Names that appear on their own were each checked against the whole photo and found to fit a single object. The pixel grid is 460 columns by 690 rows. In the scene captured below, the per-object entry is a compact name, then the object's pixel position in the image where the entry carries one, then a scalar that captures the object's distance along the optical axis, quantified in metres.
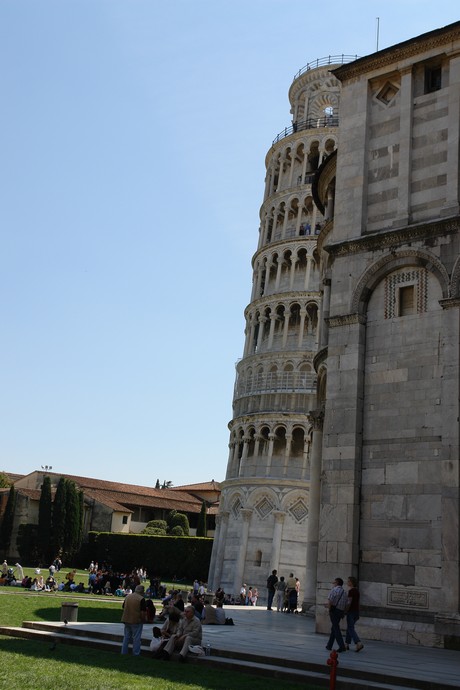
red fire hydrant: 10.30
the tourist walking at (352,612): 16.11
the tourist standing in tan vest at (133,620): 14.83
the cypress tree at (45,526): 71.75
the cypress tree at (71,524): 72.75
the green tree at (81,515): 74.25
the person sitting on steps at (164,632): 14.85
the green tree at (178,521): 86.75
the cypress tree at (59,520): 71.94
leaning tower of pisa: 58.03
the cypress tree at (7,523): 75.25
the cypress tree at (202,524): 84.62
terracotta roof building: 78.81
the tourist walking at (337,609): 15.66
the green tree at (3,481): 109.39
